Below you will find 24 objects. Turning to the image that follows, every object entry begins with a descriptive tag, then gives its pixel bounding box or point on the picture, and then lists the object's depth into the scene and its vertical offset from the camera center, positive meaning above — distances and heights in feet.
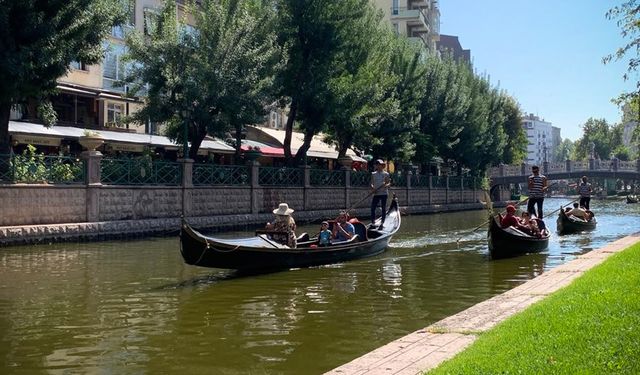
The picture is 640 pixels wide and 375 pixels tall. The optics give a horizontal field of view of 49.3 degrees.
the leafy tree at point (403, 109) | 135.64 +15.28
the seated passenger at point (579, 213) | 94.32 -4.15
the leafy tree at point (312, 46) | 108.68 +22.32
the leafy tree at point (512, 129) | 253.98 +20.29
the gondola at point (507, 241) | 57.88 -4.92
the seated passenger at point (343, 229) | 56.54 -3.55
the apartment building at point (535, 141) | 633.20 +38.89
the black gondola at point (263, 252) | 42.60 -4.46
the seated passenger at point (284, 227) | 49.29 -2.86
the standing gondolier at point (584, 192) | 99.45 -1.39
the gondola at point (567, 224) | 88.89 -5.30
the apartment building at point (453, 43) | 340.80 +69.73
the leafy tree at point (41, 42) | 65.92 +14.91
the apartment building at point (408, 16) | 225.99 +55.29
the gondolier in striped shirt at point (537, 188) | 70.90 -0.50
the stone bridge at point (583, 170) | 255.91 +4.93
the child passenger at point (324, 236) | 54.13 -3.87
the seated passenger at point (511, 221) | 61.93 -3.34
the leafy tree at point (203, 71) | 90.02 +15.31
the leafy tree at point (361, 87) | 110.83 +15.98
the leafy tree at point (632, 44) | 69.72 +14.15
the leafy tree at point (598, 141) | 413.59 +25.16
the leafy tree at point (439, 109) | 156.66 +17.53
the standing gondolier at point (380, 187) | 66.80 -0.13
